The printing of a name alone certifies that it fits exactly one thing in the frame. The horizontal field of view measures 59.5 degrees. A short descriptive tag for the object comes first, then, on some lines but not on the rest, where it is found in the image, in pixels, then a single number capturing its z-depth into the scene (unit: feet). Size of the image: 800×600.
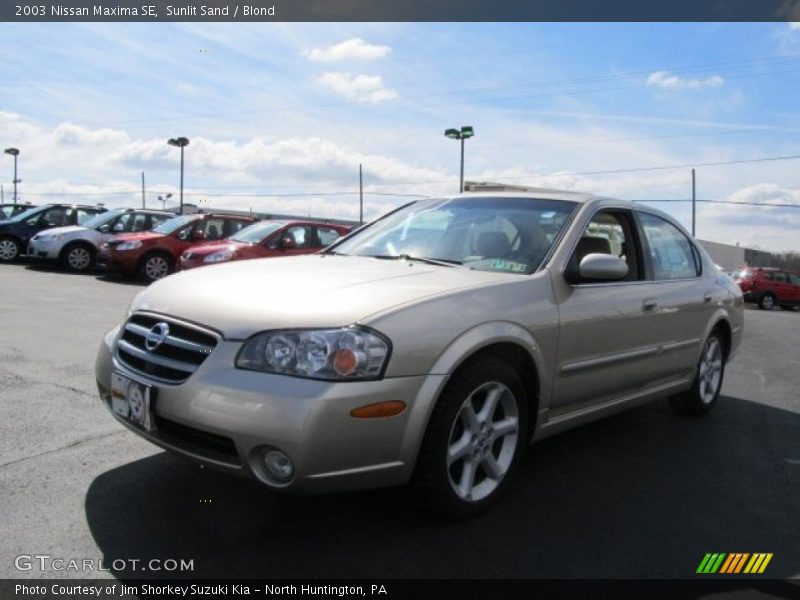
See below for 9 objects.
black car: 55.88
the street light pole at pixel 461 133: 106.36
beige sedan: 8.77
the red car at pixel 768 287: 83.82
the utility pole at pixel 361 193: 186.70
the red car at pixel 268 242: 39.73
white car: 51.06
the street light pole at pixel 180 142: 135.13
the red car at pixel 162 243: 46.39
